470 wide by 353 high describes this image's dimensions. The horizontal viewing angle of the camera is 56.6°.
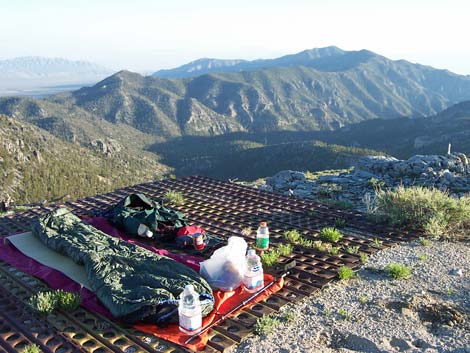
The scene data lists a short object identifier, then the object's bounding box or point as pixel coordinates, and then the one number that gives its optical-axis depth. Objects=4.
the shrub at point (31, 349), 4.00
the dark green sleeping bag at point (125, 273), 4.60
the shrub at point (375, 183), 11.88
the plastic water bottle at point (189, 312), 4.40
